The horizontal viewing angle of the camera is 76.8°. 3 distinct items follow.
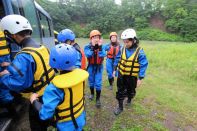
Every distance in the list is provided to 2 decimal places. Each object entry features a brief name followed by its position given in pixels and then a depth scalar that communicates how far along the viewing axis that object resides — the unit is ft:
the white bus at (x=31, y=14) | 6.04
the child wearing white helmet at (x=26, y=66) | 4.33
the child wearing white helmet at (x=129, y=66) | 7.92
